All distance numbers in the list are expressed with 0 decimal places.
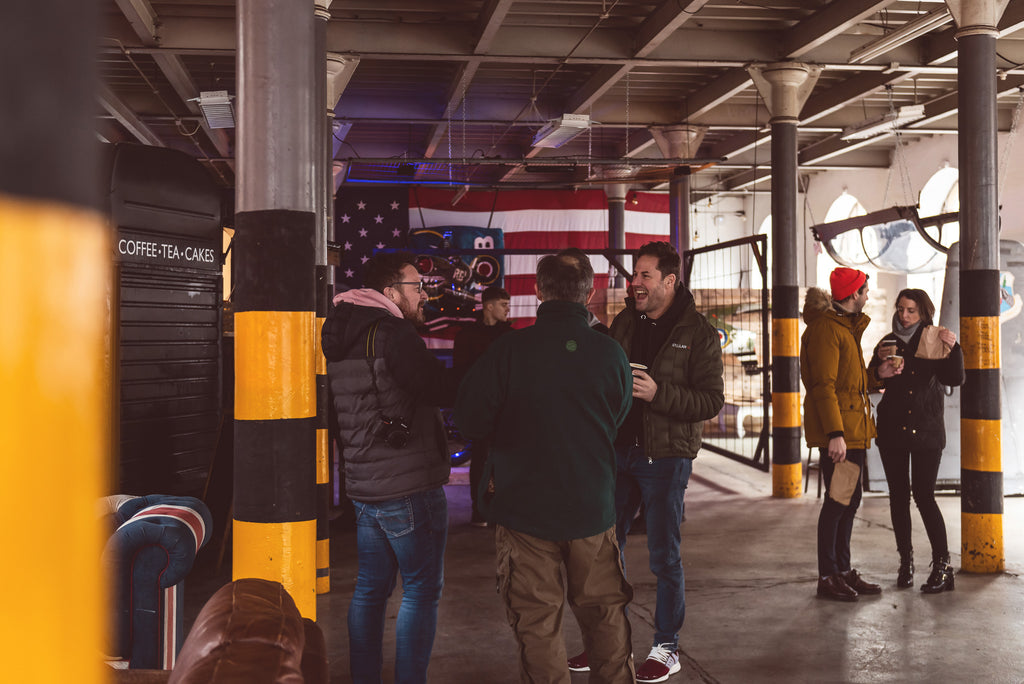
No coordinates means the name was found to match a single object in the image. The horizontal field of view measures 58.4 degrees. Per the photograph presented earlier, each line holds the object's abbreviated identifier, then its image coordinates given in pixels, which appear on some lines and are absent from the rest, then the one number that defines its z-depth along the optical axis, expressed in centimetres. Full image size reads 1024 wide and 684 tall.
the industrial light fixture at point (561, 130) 905
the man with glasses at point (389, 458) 321
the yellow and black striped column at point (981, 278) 567
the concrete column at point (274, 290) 260
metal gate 1249
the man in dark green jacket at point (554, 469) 286
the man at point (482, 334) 668
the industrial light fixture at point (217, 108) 777
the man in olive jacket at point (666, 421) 379
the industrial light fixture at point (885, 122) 927
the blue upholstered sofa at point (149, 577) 309
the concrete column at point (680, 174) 1239
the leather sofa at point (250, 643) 138
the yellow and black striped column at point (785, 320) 859
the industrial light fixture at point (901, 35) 725
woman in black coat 509
